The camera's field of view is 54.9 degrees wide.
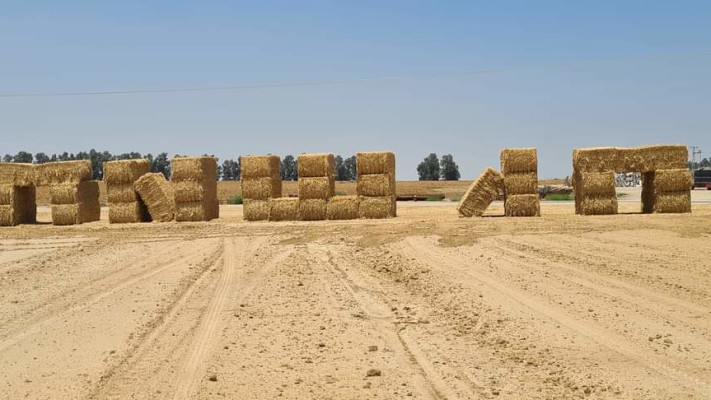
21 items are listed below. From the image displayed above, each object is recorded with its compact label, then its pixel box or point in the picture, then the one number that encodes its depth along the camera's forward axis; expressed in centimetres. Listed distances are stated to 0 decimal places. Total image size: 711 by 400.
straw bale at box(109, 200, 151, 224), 2477
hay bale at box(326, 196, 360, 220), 2380
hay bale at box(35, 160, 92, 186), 2484
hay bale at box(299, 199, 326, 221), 2377
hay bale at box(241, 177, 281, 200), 2408
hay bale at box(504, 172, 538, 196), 2233
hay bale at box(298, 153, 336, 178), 2381
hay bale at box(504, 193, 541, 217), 2231
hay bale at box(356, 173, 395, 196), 2359
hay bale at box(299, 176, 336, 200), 2370
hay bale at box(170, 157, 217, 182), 2397
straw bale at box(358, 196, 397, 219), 2370
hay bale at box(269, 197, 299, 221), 2400
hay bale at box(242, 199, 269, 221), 2414
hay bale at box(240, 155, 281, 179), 2405
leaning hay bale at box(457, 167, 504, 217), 2273
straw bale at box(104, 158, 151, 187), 2461
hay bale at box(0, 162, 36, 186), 2503
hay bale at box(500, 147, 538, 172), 2242
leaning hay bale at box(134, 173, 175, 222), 2458
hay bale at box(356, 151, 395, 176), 2358
